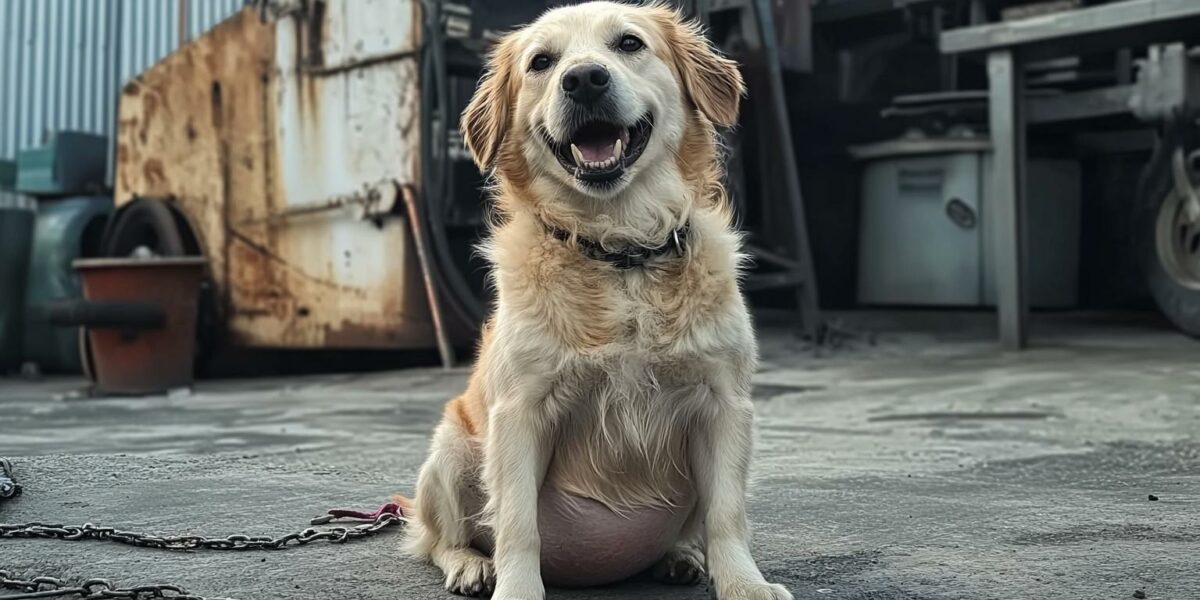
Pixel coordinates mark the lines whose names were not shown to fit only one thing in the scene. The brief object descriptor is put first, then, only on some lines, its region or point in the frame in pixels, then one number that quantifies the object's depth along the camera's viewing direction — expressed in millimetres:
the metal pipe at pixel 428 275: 8039
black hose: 7957
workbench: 7355
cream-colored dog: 2479
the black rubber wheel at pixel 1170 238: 7207
